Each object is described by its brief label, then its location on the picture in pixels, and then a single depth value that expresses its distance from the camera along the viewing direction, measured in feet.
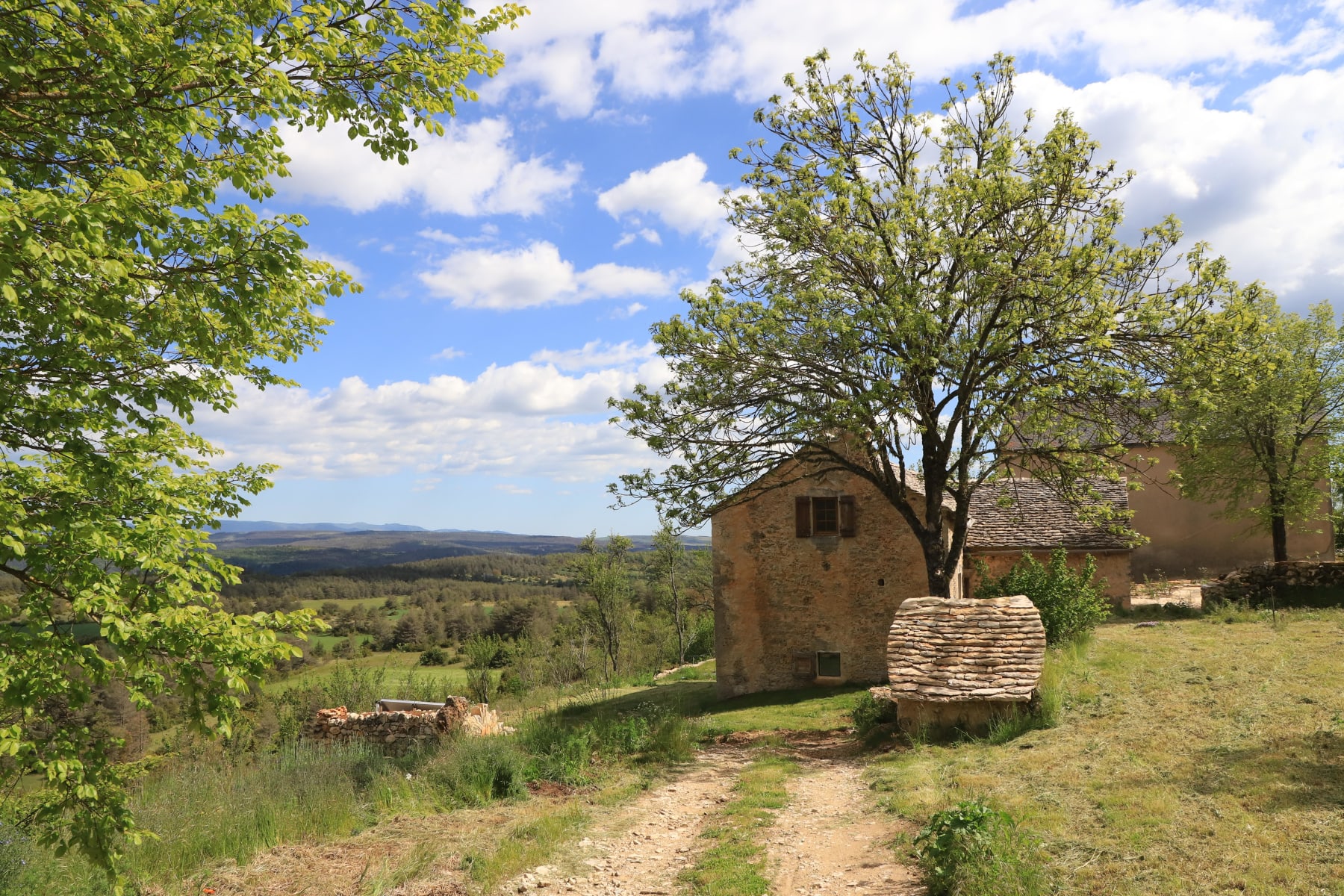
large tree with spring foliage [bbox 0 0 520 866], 18.39
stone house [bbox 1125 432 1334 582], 102.47
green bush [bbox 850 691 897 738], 46.88
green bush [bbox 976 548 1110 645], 55.77
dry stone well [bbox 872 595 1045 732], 41.09
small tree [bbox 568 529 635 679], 157.28
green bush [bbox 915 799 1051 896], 20.75
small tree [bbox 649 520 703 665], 171.42
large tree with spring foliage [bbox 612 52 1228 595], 46.34
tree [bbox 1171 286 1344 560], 76.43
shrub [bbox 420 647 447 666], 211.82
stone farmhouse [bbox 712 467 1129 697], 67.00
